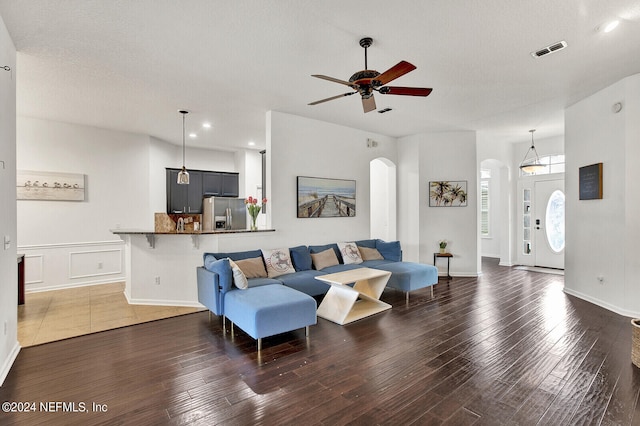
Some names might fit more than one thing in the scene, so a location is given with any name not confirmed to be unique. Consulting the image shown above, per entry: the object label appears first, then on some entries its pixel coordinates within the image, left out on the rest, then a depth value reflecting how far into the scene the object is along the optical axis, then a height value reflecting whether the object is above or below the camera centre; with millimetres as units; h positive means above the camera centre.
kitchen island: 4586 -757
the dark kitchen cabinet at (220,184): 7969 +747
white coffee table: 3949 -1151
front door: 7086 -284
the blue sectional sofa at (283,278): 3191 -906
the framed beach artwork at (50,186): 5348 +482
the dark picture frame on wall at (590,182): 4421 +429
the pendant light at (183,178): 5029 +557
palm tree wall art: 6613 +391
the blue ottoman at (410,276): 4750 -997
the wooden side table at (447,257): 6410 -936
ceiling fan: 2583 +1148
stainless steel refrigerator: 7359 -16
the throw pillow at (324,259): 5078 -773
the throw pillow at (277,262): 4509 -742
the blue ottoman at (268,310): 3068 -1011
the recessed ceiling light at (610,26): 2775 +1666
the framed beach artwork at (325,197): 5469 +271
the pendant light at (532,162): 6612 +1174
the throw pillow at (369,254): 5770 -779
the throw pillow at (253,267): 4232 -753
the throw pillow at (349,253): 5457 -729
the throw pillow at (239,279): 3656 -781
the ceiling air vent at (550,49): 3119 +1669
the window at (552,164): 7091 +1087
